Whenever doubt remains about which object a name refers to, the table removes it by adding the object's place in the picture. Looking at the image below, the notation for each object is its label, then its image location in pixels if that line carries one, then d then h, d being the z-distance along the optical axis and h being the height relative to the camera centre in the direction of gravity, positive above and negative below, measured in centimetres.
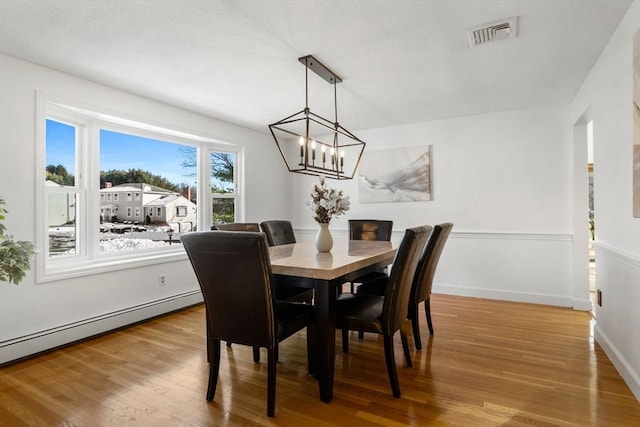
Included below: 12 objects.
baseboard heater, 254 -98
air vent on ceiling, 213 +119
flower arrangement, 267 +9
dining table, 194 -41
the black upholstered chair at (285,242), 278 -29
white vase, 271 -21
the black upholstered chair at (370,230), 392 -19
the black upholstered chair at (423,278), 251 -50
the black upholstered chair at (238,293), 170 -42
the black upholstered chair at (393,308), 199 -60
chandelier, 263 +113
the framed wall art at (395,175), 456 +54
